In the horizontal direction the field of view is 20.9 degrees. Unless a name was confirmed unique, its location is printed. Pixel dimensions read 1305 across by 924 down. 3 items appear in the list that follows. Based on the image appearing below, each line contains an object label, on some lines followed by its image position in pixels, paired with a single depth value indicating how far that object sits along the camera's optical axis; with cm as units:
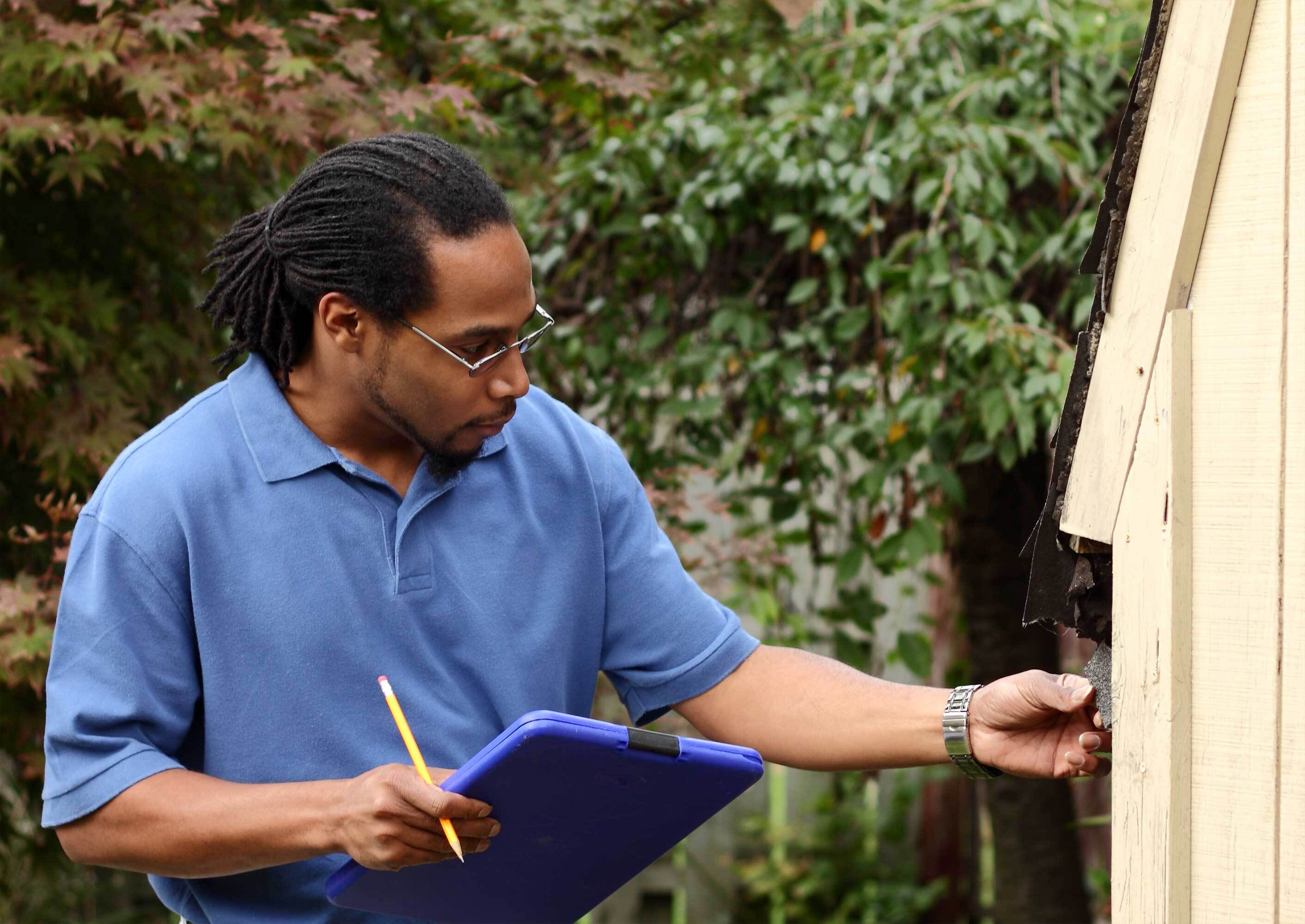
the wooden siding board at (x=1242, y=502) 211
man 236
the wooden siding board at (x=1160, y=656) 214
